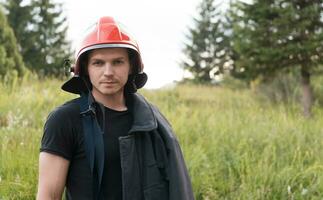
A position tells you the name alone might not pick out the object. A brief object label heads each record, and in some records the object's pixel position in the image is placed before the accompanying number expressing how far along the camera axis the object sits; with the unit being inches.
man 88.9
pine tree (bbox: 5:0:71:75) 1257.4
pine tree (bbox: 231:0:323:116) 570.6
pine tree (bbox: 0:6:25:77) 414.6
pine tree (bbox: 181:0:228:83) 1630.2
